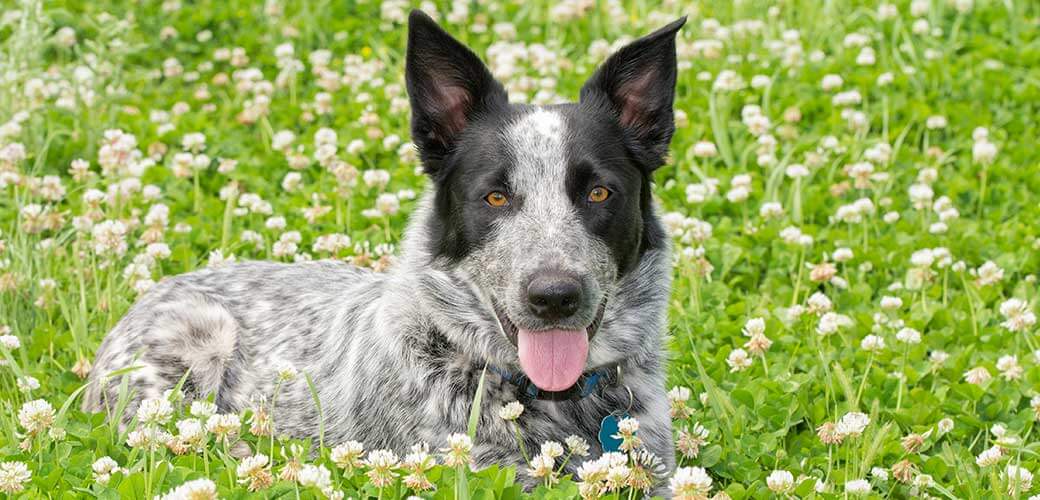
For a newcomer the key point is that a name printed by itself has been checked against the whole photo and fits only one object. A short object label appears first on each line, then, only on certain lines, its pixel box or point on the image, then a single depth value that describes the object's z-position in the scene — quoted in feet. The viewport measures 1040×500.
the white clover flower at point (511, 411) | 15.40
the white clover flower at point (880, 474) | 17.06
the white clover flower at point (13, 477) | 14.52
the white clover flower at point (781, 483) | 15.31
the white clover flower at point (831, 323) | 21.38
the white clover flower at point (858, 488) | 15.44
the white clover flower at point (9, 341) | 18.34
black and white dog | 16.46
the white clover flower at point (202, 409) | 15.08
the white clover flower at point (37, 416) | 15.61
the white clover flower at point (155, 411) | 14.38
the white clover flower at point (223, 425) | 14.74
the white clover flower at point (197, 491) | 12.64
